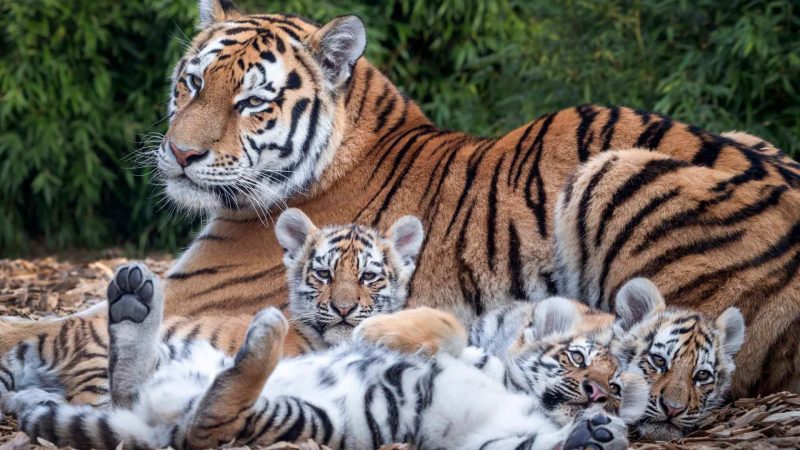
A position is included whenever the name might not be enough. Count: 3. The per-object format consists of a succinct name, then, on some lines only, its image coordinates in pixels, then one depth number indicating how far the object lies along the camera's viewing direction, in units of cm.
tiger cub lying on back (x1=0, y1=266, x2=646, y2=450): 511
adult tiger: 732
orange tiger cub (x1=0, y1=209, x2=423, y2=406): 652
